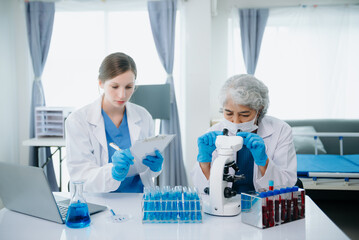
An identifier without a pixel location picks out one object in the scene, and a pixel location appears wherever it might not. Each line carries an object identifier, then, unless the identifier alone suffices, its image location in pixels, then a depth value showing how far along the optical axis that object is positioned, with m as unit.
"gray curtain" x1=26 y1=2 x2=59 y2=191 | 3.66
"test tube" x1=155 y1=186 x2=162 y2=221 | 1.14
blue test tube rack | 1.15
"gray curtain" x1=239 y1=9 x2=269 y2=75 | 3.99
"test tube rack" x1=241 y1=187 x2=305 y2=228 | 1.10
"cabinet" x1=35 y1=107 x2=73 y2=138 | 3.27
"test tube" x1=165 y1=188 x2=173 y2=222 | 1.15
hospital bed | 2.70
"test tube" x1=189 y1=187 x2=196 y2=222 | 1.15
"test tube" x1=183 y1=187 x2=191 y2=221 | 1.15
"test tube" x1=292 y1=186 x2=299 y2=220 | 1.17
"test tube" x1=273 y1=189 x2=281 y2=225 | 1.12
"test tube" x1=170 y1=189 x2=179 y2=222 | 1.15
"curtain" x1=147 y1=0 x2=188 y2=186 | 3.57
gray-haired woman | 1.50
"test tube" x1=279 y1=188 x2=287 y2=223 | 1.13
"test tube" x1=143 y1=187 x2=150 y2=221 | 1.14
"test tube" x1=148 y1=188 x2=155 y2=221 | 1.14
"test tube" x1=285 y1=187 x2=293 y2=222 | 1.16
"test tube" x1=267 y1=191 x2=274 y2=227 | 1.10
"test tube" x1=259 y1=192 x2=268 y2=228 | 1.09
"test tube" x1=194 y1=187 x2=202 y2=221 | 1.15
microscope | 1.21
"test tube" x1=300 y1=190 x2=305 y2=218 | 1.19
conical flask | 1.10
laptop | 1.13
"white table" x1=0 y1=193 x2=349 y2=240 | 1.04
